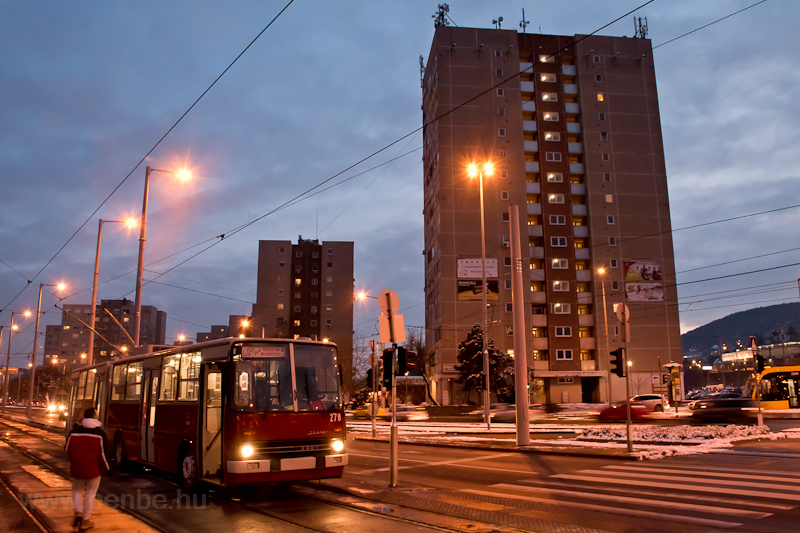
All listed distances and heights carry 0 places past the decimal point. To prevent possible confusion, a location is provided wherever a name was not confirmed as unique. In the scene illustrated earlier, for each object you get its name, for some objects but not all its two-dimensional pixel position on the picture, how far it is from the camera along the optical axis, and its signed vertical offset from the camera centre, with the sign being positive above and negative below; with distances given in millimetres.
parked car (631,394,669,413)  39656 -1779
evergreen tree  54906 +869
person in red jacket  7953 -1069
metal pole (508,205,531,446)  18141 +1033
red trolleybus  10180 -588
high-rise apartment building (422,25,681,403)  63656 +18526
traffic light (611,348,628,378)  15427 +261
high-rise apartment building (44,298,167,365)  165750 +14087
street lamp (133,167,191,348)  23345 +4646
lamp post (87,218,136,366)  31406 +4808
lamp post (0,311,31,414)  49356 +4464
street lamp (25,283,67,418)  46281 +1566
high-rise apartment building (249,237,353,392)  95000 +13388
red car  32531 -2039
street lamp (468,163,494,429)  29909 +2733
